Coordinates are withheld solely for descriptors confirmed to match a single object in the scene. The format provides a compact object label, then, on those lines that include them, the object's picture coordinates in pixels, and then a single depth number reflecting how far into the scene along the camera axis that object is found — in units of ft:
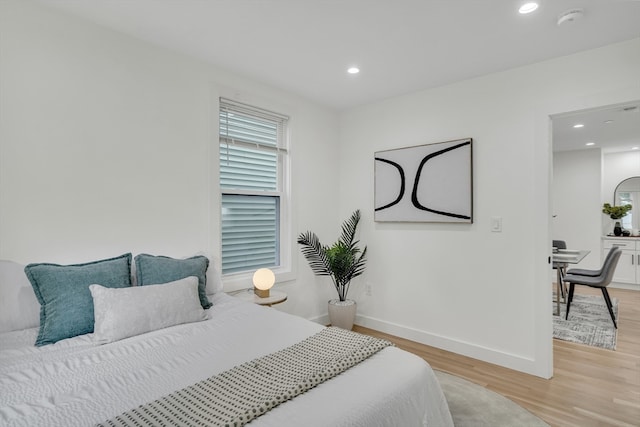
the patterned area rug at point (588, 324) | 11.10
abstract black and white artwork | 10.02
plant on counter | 19.35
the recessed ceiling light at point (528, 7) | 6.32
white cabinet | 18.34
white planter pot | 11.43
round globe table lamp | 9.34
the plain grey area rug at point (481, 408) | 6.70
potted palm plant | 11.41
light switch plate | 9.48
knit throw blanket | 3.39
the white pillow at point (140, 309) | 5.54
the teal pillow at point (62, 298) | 5.48
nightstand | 8.91
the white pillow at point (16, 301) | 5.65
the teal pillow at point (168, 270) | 6.84
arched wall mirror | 19.93
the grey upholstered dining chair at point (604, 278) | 12.55
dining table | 13.28
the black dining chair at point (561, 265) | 13.82
